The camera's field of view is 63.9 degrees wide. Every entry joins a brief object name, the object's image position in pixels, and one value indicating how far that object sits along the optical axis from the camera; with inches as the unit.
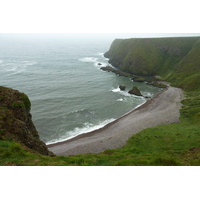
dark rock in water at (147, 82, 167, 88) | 2884.8
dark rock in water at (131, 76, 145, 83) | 3191.4
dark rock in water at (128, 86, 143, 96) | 2490.4
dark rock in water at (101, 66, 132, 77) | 3561.0
